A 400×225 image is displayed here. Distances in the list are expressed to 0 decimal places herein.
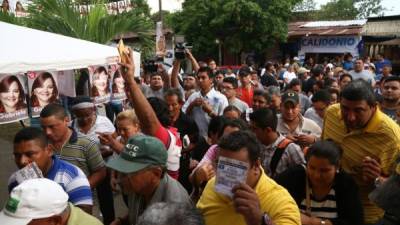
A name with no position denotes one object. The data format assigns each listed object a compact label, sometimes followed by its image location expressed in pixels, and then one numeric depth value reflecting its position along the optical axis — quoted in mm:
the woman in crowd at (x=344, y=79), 6773
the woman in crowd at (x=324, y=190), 2352
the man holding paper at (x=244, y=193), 1729
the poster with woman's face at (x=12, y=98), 4363
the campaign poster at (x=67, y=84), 6070
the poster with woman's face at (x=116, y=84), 6325
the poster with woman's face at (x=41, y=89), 4793
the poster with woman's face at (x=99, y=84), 5879
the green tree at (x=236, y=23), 18500
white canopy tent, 4238
